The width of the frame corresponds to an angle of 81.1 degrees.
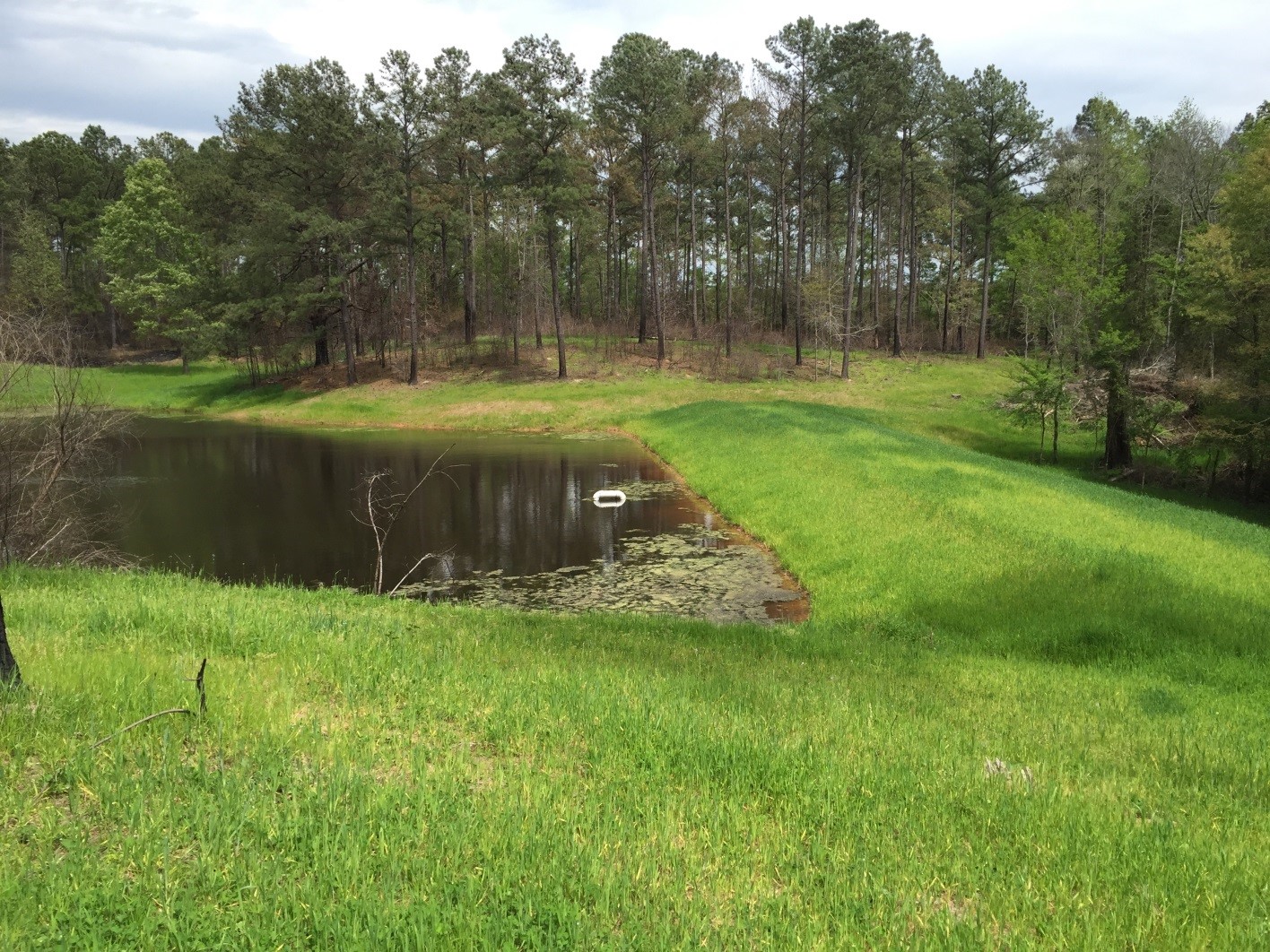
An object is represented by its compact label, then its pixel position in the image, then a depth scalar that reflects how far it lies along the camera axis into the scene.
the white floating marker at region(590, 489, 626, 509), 20.20
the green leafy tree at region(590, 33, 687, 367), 39.41
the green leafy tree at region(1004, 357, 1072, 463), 27.84
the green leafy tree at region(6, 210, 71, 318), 54.09
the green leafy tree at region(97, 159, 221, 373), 51.01
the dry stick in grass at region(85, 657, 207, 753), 4.68
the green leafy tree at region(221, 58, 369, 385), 41.66
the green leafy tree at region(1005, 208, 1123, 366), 27.67
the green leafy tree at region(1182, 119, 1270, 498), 22.42
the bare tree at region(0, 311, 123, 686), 12.33
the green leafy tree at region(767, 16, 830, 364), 39.38
